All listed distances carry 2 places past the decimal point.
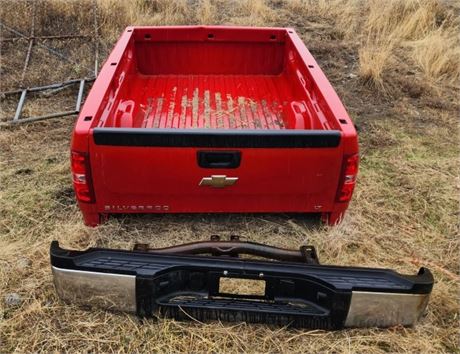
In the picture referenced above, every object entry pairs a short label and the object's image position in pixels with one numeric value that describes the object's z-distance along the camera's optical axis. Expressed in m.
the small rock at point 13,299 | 2.72
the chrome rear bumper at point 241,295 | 2.35
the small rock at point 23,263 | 2.96
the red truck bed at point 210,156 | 2.59
